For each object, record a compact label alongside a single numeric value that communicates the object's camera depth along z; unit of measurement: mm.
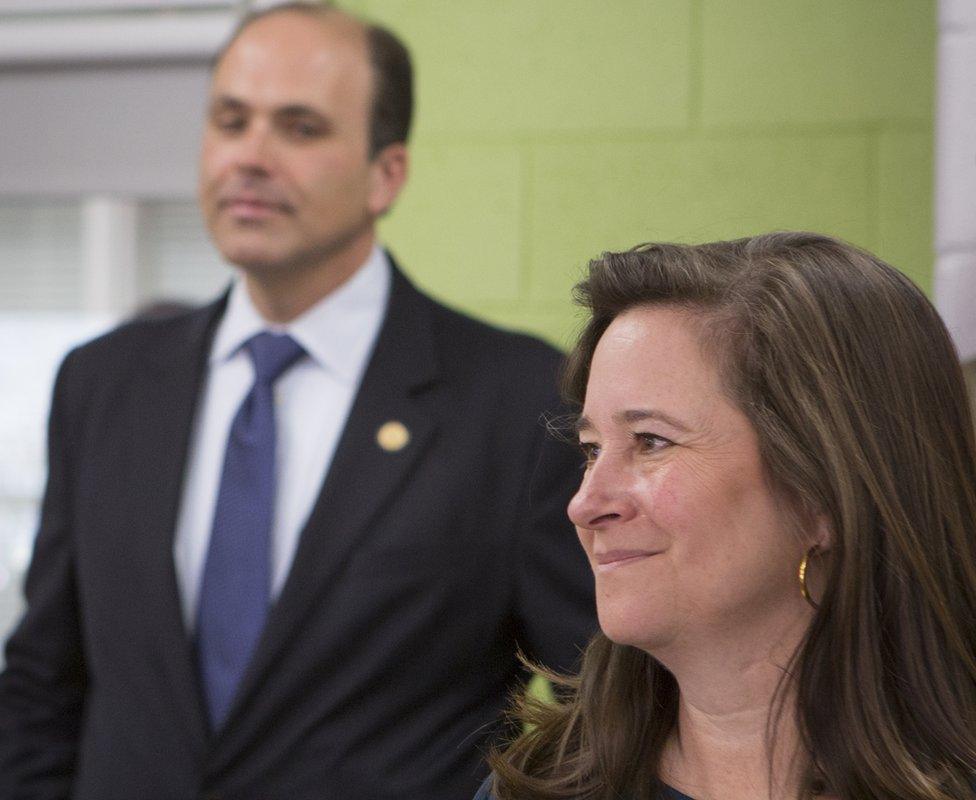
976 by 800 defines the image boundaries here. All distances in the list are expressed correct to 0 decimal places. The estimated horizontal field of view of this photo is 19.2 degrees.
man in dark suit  2411
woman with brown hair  1978
